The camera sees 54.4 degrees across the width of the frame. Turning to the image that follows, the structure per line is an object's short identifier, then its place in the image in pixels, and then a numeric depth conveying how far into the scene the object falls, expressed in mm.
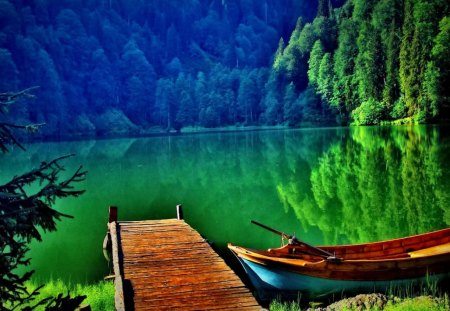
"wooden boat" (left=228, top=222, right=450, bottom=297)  8992
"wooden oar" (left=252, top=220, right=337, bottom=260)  9297
